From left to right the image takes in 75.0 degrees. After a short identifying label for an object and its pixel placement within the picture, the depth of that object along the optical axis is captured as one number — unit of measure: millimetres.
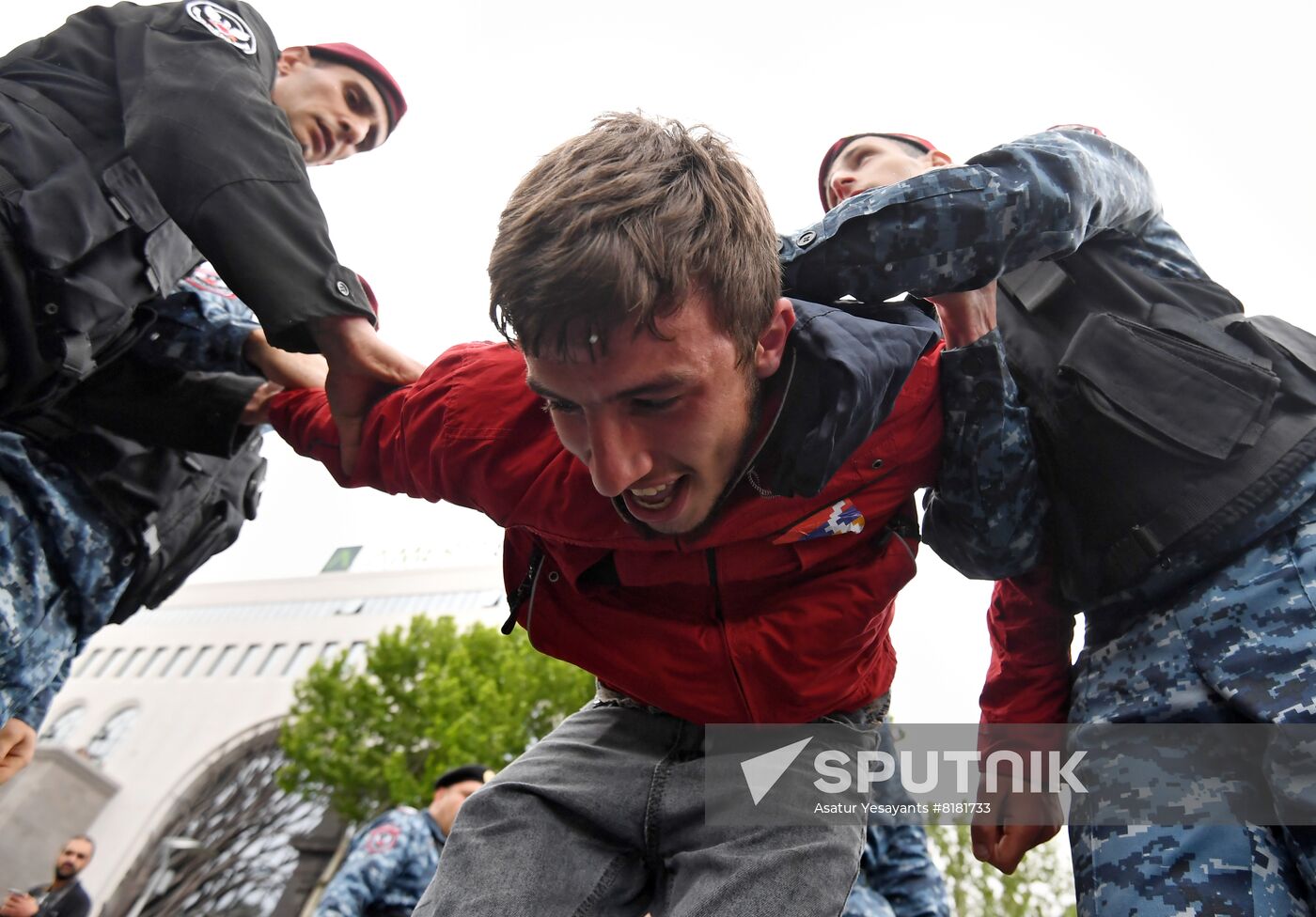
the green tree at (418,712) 14789
